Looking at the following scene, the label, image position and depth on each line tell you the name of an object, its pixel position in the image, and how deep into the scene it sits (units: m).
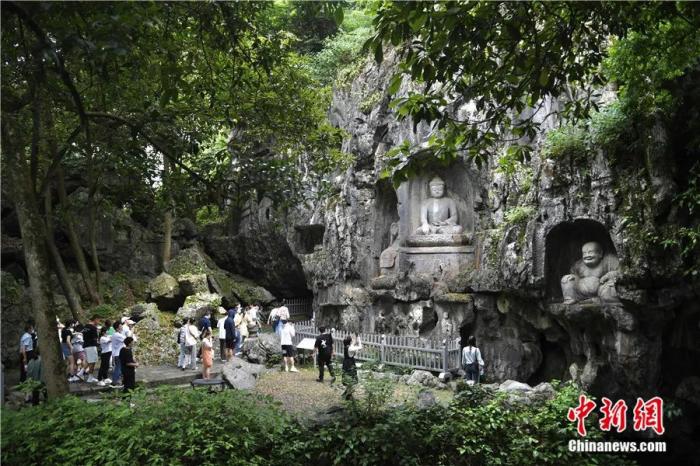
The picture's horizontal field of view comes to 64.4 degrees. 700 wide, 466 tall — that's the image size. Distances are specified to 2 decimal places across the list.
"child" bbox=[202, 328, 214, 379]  11.80
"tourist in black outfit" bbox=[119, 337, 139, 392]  9.55
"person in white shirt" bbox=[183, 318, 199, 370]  12.77
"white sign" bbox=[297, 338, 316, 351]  14.30
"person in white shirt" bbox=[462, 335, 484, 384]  11.82
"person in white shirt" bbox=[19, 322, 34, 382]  10.54
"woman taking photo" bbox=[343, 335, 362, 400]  7.63
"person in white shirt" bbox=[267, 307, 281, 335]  16.56
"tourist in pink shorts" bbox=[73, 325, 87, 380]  11.59
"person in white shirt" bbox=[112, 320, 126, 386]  11.22
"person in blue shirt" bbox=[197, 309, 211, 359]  13.24
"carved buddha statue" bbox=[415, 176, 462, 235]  16.23
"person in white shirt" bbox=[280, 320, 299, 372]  13.45
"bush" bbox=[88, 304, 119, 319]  16.48
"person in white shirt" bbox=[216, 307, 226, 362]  14.20
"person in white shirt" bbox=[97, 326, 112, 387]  11.38
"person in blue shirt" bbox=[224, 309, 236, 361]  13.80
